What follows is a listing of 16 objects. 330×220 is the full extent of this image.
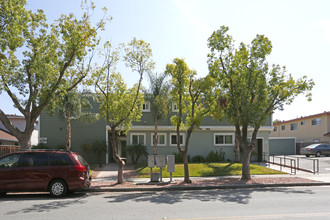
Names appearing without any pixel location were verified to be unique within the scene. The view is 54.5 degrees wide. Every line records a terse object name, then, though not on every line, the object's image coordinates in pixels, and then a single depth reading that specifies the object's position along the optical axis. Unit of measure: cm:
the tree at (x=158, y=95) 2123
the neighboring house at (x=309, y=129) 3747
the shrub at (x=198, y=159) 2492
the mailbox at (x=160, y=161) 1563
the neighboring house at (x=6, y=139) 2695
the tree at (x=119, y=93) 1515
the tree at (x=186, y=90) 1495
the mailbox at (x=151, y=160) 1573
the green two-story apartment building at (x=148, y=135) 2503
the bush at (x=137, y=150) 2398
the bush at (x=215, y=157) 2495
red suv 1144
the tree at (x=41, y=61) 1359
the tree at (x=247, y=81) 1614
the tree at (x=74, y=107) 1986
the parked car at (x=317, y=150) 3228
